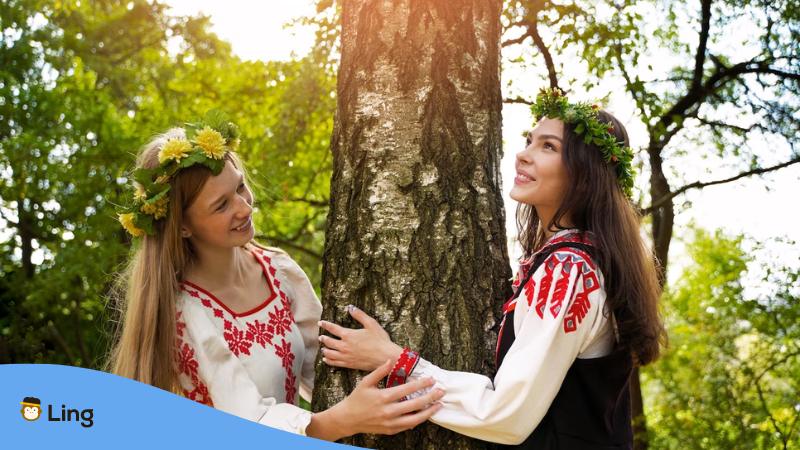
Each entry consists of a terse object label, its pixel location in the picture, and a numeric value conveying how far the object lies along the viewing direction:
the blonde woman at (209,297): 2.54
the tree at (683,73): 5.45
